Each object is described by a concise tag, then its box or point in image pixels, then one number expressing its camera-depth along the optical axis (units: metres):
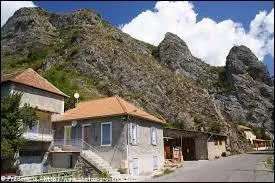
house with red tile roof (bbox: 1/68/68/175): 27.62
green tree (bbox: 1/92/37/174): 23.91
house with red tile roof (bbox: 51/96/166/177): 27.30
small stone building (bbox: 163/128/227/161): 45.62
